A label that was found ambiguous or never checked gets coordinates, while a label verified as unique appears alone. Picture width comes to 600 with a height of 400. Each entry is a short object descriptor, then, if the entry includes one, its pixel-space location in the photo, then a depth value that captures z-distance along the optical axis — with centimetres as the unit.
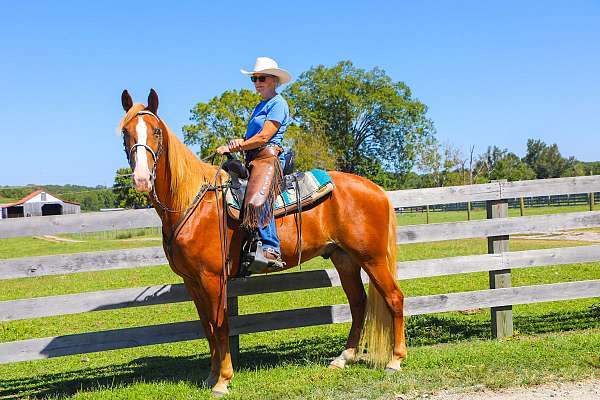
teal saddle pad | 523
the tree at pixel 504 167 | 4895
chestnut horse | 475
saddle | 494
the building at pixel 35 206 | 7806
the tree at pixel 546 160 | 7006
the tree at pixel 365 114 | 5869
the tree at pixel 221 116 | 3909
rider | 493
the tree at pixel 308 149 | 4138
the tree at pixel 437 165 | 4394
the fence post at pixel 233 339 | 585
